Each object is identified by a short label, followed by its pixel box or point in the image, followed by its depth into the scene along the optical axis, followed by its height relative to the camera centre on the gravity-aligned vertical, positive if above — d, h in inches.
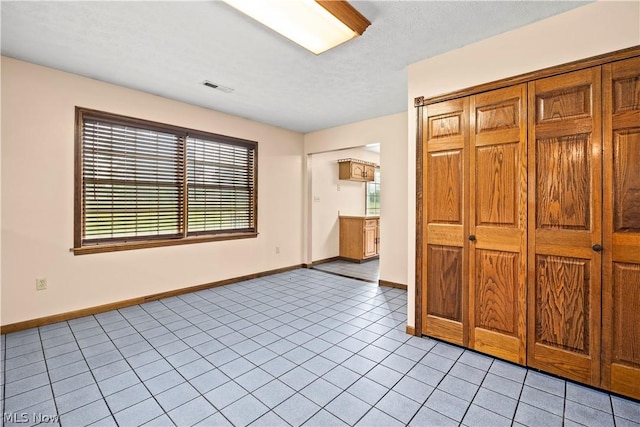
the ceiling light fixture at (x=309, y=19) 73.9 +53.7
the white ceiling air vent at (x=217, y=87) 129.3 +58.5
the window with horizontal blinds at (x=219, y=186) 163.6 +16.7
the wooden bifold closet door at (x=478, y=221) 86.9 -2.3
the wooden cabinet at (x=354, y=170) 245.0 +38.9
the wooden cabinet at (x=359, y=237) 238.8 -19.6
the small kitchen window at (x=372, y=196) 287.9 +18.6
